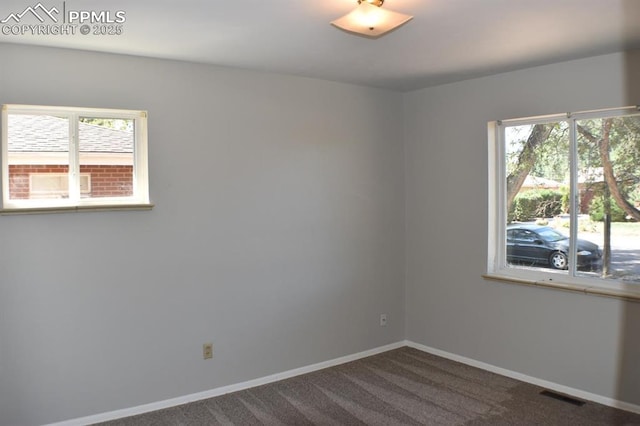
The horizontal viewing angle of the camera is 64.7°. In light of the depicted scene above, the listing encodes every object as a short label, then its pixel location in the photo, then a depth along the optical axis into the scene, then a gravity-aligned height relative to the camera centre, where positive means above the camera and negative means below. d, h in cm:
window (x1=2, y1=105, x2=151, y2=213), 305 +32
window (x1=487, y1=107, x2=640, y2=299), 342 +3
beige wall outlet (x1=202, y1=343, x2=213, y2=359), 363 -104
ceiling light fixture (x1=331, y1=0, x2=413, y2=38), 226 +86
